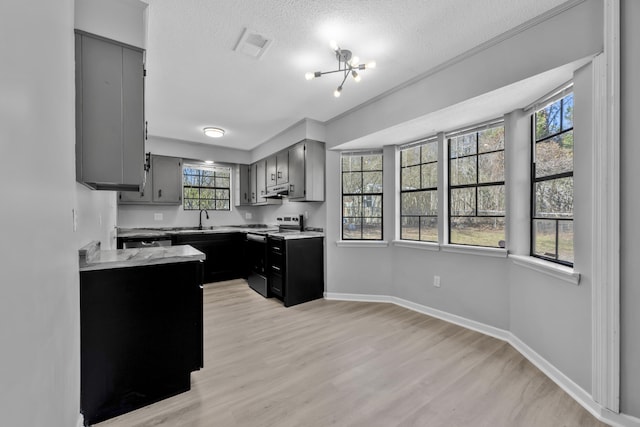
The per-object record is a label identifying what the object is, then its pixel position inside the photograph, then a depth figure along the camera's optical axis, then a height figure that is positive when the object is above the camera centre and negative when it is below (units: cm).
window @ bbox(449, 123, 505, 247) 274 +27
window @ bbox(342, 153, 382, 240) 388 +24
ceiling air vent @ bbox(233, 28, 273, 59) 205 +138
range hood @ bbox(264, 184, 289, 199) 429 +36
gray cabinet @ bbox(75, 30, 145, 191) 159 +63
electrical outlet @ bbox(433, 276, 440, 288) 317 -83
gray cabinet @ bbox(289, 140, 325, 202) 385 +61
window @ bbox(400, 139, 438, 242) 334 +27
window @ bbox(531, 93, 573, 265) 208 +25
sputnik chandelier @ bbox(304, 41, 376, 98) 205 +133
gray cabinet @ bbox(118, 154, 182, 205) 454 +50
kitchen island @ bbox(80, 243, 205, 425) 157 -74
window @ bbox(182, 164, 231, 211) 527 +53
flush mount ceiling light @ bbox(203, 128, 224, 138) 423 +131
